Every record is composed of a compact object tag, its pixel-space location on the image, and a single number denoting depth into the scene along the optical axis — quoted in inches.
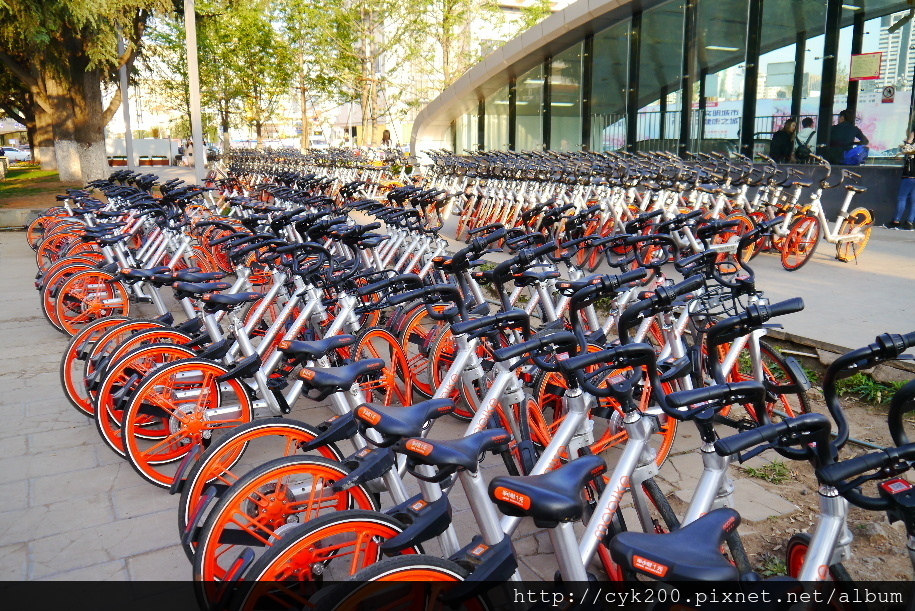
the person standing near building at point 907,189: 382.0
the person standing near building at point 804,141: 455.5
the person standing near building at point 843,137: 433.4
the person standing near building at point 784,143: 462.9
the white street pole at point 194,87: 497.0
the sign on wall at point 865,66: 426.0
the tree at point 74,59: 486.6
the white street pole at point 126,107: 662.6
